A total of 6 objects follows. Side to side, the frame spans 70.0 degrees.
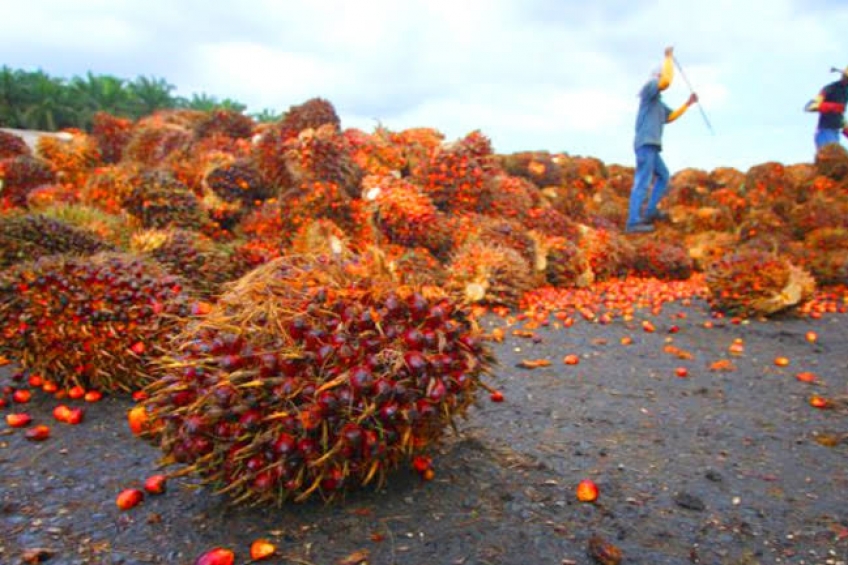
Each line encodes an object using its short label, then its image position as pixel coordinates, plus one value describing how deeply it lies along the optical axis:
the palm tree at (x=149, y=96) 18.44
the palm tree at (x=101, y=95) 16.62
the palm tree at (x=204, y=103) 20.03
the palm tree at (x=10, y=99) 15.16
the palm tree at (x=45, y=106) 15.30
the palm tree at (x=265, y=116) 18.91
